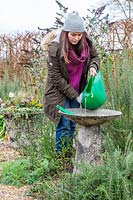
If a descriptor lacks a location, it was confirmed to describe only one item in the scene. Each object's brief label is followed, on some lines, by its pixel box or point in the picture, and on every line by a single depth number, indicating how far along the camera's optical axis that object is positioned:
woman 4.33
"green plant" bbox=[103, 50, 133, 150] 4.68
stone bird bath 4.16
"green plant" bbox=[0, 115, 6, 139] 7.46
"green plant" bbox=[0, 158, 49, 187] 4.55
